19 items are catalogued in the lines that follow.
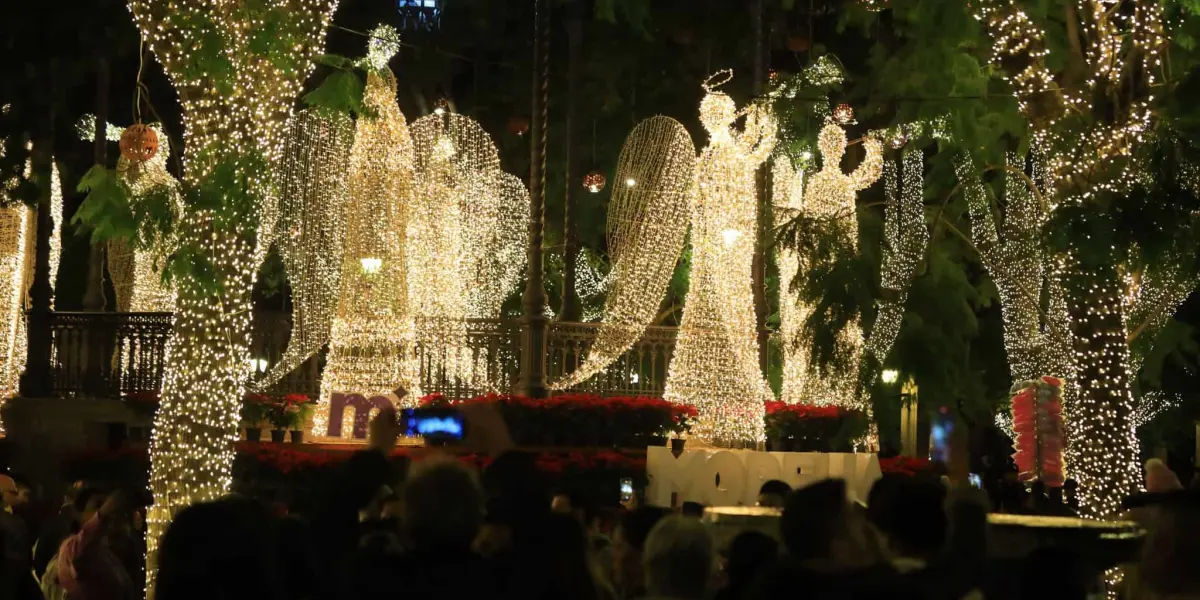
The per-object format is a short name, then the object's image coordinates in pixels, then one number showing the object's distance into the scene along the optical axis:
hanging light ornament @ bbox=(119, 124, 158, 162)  17.02
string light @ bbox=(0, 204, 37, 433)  24.25
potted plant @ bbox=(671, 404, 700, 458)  19.05
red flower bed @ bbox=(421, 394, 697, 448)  18.67
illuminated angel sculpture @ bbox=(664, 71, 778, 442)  20.44
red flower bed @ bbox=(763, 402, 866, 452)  20.91
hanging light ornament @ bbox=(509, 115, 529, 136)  26.78
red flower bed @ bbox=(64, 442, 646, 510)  16.86
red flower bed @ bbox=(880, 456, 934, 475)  19.05
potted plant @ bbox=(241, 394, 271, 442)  21.05
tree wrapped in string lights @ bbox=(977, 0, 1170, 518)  15.86
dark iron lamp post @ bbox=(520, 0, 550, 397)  19.28
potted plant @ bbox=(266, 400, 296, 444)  21.53
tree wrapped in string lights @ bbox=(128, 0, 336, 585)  13.55
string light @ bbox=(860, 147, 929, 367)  25.25
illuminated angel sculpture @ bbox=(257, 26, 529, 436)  21.27
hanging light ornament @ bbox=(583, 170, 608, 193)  28.19
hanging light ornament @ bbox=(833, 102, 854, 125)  23.65
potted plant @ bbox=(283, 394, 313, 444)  21.29
